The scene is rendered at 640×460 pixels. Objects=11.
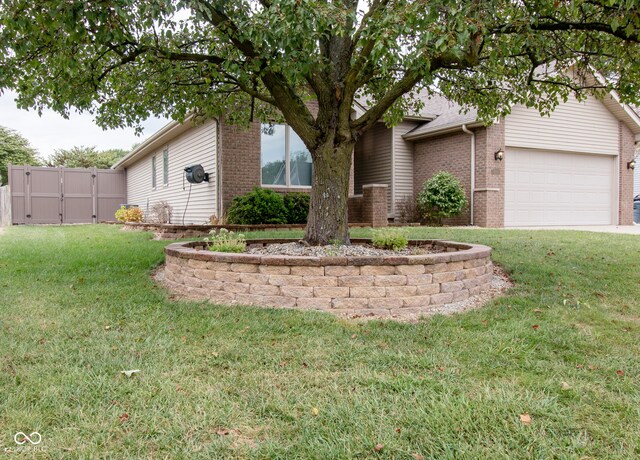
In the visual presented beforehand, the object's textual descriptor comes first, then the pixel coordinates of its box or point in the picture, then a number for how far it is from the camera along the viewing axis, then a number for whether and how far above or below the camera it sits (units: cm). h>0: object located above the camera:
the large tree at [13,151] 2928 +463
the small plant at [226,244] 500 -29
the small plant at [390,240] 534 -26
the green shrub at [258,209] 1008 +22
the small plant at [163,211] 1434 +26
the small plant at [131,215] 1537 +14
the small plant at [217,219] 1074 +0
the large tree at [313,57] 397 +184
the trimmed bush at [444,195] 1177 +61
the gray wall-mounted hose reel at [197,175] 1131 +111
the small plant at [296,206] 1074 +30
